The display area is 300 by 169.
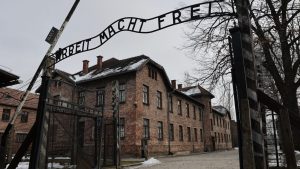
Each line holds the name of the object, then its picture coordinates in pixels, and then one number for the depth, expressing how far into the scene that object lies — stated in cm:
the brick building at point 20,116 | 2376
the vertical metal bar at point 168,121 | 2013
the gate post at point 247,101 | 313
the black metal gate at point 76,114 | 564
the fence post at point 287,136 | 463
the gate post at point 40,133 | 415
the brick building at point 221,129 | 3297
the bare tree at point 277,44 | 905
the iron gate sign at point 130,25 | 409
